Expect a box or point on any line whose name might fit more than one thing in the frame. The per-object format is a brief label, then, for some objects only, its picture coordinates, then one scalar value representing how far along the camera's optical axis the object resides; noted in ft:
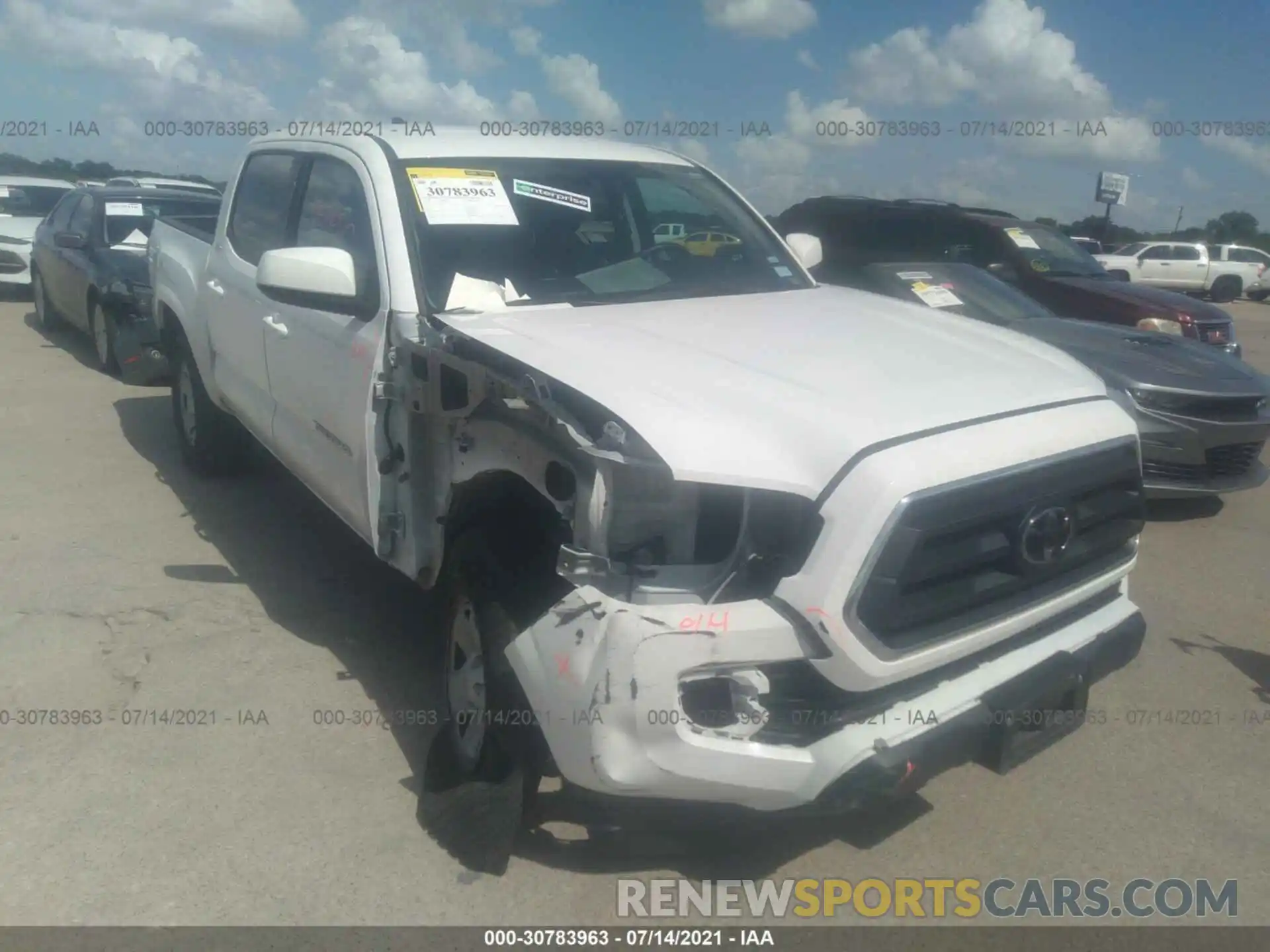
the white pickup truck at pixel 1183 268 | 87.51
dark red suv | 28.55
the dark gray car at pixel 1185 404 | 18.86
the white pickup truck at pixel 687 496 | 7.87
